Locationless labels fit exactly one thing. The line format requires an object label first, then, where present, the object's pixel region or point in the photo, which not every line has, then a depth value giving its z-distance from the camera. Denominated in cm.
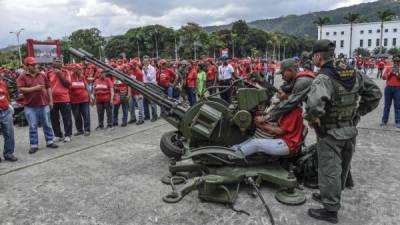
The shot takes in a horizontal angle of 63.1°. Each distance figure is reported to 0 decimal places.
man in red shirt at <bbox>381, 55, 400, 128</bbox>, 762
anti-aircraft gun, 396
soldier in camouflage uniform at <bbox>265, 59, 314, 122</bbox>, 390
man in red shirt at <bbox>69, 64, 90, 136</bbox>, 755
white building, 11344
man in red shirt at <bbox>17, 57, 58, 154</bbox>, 618
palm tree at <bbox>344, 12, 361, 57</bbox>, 8512
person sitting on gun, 408
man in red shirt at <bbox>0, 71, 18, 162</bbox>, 571
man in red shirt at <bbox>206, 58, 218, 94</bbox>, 1249
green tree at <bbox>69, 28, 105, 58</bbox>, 7876
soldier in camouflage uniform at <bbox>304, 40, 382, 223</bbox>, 328
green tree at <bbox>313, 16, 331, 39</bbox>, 8738
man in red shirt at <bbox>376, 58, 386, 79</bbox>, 2469
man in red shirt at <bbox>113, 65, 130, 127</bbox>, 850
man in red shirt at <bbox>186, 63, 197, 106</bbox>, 1121
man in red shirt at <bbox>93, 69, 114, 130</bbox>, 807
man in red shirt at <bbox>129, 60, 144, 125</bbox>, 900
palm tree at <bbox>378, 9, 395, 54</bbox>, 7656
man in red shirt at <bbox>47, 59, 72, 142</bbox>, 698
